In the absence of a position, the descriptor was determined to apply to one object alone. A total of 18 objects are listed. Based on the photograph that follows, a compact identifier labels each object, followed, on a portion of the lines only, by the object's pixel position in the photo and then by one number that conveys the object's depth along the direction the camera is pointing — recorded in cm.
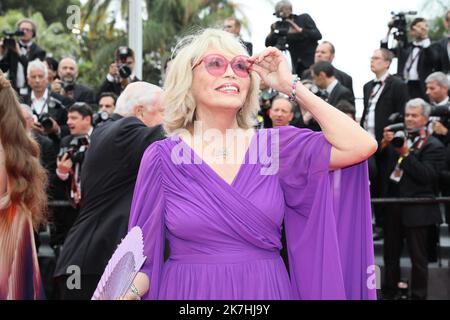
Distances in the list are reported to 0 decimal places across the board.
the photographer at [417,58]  923
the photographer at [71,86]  991
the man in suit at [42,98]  927
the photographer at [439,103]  819
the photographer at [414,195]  765
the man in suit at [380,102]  853
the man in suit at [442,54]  910
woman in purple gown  348
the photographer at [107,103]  840
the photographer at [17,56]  988
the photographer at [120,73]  923
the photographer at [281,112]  800
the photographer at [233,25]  930
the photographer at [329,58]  901
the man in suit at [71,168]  776
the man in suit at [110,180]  560
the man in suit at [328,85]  835
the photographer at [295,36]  943
